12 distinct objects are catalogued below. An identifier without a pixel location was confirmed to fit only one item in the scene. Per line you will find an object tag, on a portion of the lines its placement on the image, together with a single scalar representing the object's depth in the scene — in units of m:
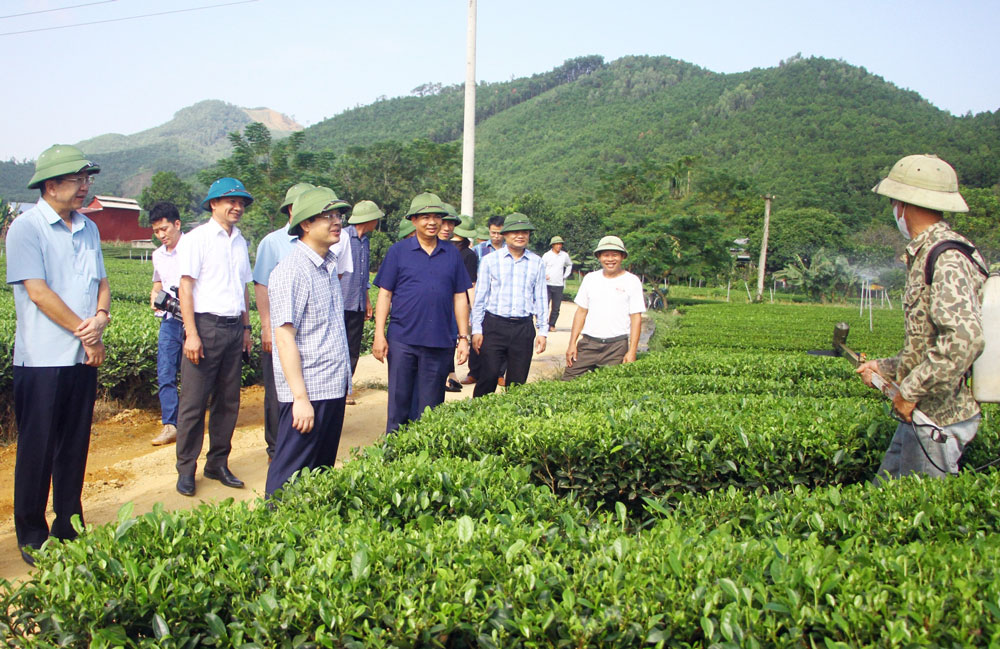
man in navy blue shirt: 5.21
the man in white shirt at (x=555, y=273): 13.45
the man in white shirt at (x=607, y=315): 6.38
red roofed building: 56.22
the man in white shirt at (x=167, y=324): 6.19
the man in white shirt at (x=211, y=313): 4.89
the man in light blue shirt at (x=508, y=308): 6.55
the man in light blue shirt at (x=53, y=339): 3.65
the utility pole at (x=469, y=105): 11.20
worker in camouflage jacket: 2.91
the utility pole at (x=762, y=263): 34.89
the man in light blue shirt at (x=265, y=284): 5.29
